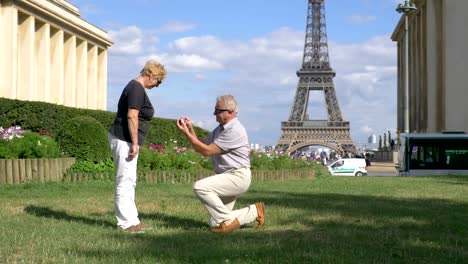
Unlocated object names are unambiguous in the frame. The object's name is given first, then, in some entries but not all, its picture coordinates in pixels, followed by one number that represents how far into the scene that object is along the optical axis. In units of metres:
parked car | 42.72
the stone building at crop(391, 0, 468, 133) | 46.28
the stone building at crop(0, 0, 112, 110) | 42.44
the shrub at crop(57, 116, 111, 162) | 18.50
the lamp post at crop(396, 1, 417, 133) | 36.88
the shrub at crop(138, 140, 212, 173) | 18.98
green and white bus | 34.84
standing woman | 7.71
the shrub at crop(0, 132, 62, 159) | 16.52
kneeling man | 7.73
